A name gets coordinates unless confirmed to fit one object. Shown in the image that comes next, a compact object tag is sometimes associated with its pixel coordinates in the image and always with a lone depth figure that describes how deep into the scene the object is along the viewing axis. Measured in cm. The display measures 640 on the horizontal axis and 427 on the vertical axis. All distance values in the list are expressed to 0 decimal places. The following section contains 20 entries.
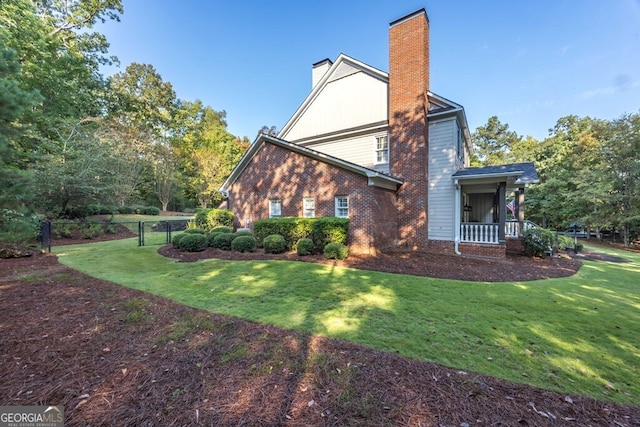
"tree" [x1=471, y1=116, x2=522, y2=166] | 3740
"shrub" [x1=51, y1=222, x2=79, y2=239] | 1363
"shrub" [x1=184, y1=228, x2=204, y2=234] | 1277
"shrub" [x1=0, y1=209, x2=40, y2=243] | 884
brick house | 1059
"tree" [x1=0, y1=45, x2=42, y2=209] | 533
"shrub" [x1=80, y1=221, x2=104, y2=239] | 1439
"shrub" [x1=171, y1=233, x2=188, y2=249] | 1087
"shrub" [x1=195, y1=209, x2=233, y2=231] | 1474
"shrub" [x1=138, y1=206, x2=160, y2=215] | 2558
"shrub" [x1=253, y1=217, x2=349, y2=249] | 980
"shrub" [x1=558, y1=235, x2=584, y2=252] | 1413
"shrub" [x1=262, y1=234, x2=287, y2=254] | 1005
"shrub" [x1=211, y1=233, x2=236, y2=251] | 1101
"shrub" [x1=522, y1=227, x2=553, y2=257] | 1080
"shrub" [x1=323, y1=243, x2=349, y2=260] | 904
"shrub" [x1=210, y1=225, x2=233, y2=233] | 1271
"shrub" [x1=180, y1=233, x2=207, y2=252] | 1062
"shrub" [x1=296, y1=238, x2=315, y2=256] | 958
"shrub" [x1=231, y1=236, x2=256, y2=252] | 1041
